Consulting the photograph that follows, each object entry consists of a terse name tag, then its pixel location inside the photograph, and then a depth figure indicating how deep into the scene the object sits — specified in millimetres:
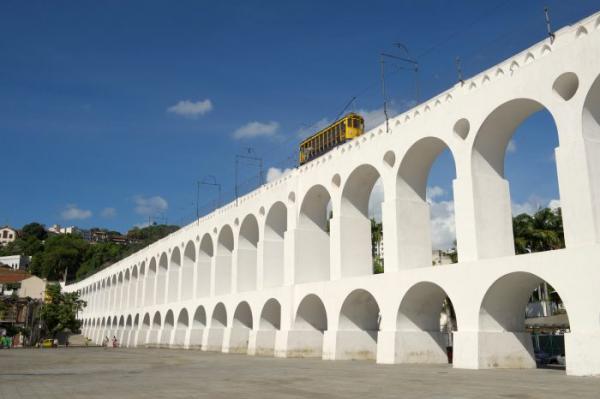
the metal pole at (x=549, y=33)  17125
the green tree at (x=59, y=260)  110562
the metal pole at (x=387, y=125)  23734
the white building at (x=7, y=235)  165375
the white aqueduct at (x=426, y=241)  15852
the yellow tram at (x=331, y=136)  29078
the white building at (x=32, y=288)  82250
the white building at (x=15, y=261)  125688
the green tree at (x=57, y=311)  63000
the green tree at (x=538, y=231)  38562
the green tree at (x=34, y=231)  166500
